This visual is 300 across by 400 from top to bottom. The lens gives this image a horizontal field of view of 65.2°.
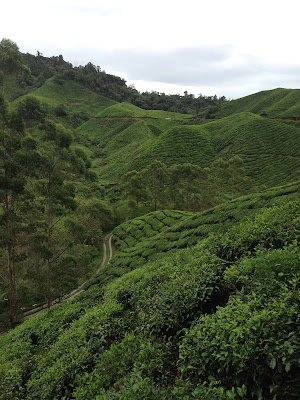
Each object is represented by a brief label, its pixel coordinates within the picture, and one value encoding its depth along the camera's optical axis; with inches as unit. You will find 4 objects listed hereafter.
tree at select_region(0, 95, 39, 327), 659.4
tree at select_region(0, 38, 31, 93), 716.9
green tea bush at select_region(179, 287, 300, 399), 138.6
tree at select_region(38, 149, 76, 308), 737.0
